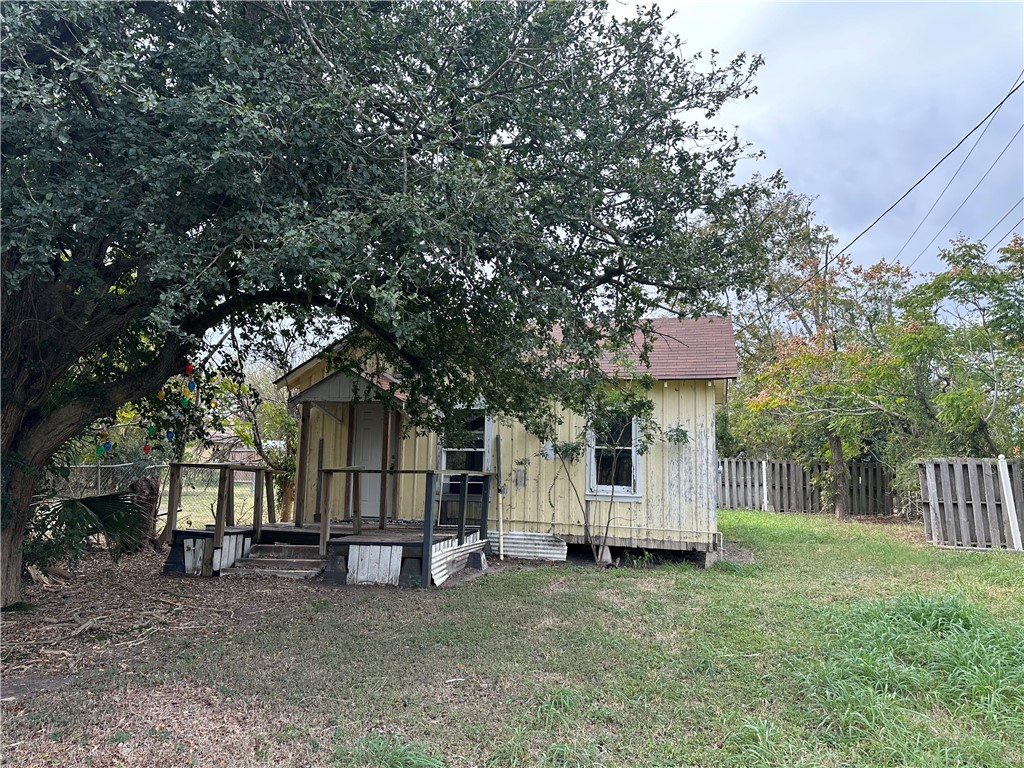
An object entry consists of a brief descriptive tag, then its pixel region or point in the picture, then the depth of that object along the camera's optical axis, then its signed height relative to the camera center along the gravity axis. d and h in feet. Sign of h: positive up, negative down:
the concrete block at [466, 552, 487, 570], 31.50 -3.79
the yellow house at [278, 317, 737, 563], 33.35 +0.70
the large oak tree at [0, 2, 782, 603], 14.65 +7.06
